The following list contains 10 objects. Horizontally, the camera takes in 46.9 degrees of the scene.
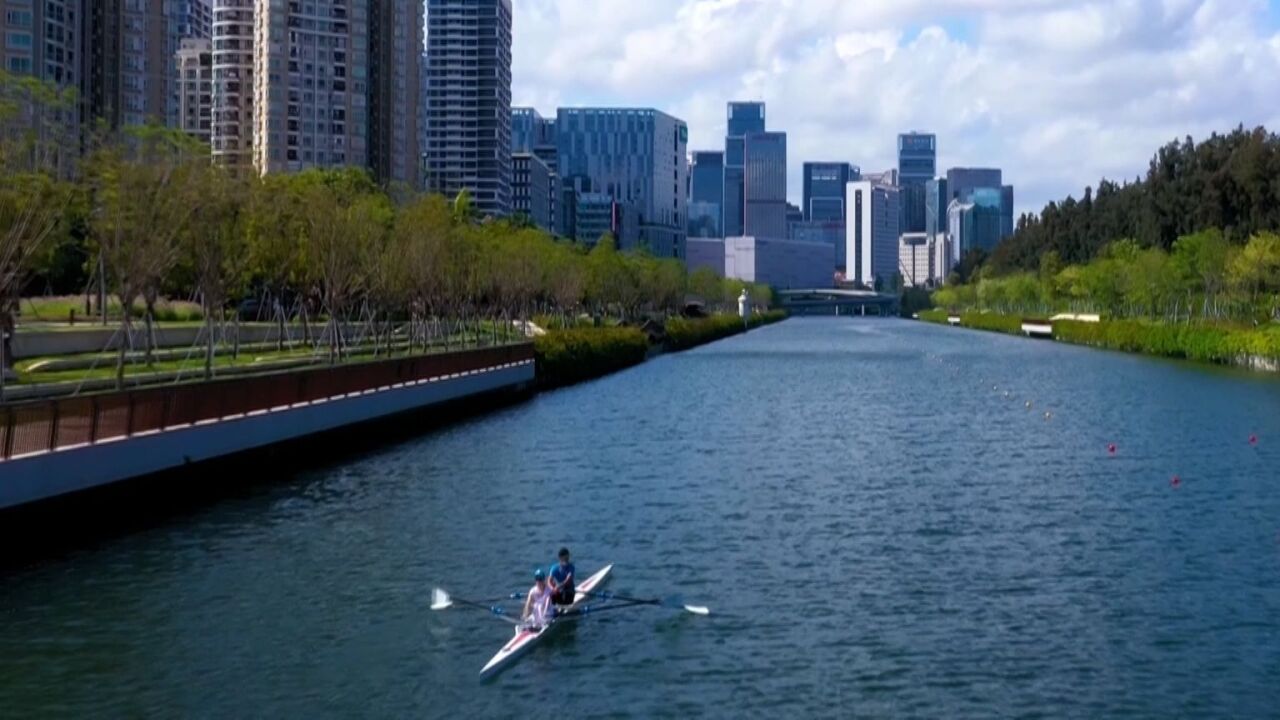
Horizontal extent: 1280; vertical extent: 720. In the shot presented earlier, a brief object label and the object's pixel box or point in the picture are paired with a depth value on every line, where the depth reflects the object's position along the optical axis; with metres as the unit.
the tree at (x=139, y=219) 42.31
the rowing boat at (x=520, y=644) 21.30
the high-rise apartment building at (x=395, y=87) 176.25
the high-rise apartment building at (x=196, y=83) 188.75
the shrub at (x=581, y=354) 80.88
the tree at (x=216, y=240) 48.16
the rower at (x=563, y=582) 24.02
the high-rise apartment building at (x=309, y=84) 166.38
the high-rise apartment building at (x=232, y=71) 173.62
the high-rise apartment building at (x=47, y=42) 114.00
